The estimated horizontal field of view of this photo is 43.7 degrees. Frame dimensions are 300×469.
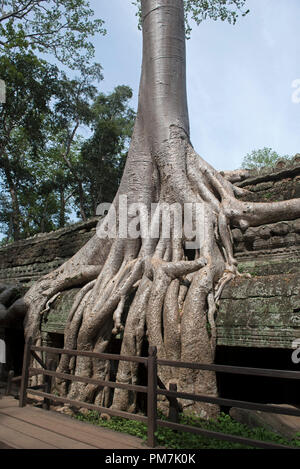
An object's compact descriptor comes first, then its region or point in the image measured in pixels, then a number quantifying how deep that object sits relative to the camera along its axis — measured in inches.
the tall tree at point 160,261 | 134.6
